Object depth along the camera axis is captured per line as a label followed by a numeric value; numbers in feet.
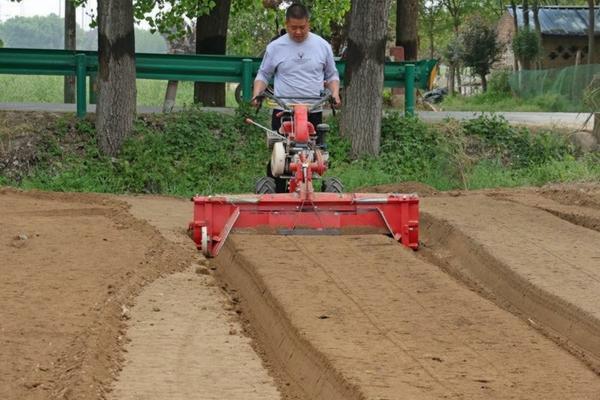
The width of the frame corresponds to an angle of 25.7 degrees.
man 44.68
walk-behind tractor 40.50
